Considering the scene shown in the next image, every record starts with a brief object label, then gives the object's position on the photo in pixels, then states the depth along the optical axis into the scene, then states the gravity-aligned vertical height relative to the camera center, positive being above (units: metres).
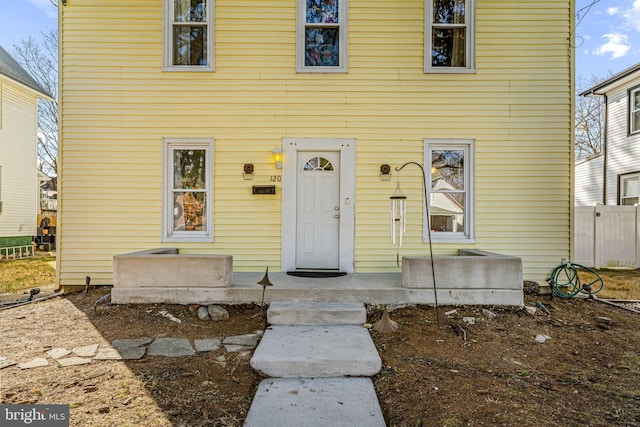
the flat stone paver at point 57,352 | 3.38 -1.45
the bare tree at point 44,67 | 17.44 +7.29
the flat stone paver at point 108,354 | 3.33 -1.44
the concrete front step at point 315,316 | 4.10 -1.26
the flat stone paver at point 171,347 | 3.45 -1.44
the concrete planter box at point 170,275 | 4.62 -0.88
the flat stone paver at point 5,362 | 3.16 -1.45
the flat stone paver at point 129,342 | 3.62 -1.43
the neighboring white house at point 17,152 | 11.31 +1.96
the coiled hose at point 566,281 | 5.59 -1.12
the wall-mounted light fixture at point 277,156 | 5.65 +0.91
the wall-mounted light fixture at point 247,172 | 5.71 +0.65
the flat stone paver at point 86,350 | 3.43 -1.45
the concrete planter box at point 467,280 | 4.59 -0.90
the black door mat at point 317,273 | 5.46 -1.01
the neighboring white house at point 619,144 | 10.02 +2.17
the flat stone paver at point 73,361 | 3.23 -1.45
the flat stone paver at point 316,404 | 2.37 -1.45
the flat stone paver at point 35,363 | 3.17 -1.45
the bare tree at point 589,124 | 19.25 +5.16
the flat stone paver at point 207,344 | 3.54 -1.43
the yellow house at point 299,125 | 5.76 +1.45
